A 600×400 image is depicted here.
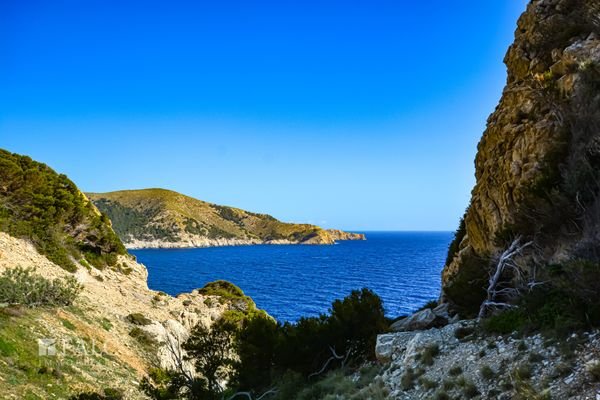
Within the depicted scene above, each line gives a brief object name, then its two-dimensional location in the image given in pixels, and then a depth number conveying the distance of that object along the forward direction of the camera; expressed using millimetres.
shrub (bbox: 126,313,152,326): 31372
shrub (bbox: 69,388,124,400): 17016
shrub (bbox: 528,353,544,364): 9836
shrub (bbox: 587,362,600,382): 7827
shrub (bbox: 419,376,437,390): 11549
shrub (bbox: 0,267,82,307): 23420
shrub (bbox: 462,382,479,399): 10023
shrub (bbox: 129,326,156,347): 28900
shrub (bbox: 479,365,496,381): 10397
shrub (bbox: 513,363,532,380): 9375
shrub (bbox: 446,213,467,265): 29500
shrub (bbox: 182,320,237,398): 20766
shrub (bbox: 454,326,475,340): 14266
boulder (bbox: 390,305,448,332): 19781
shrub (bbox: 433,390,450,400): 10422
